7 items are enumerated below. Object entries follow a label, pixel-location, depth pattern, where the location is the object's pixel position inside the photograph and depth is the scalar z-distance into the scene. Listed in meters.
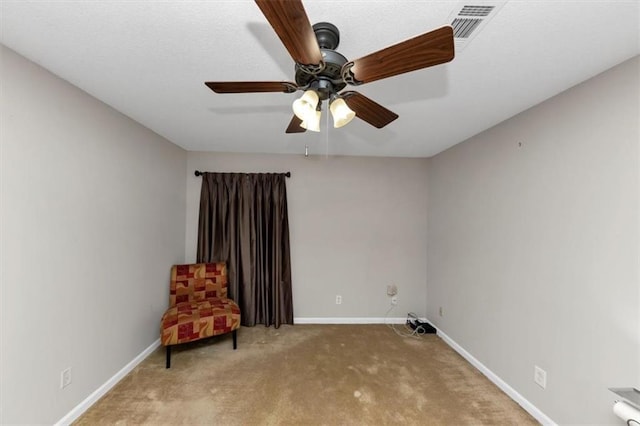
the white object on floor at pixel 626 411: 1.33
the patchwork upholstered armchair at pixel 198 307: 2.58
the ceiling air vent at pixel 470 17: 1.12
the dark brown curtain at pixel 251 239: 3.53
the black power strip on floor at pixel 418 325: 3.44
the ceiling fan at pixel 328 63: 0.86
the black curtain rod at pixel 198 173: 3.58
